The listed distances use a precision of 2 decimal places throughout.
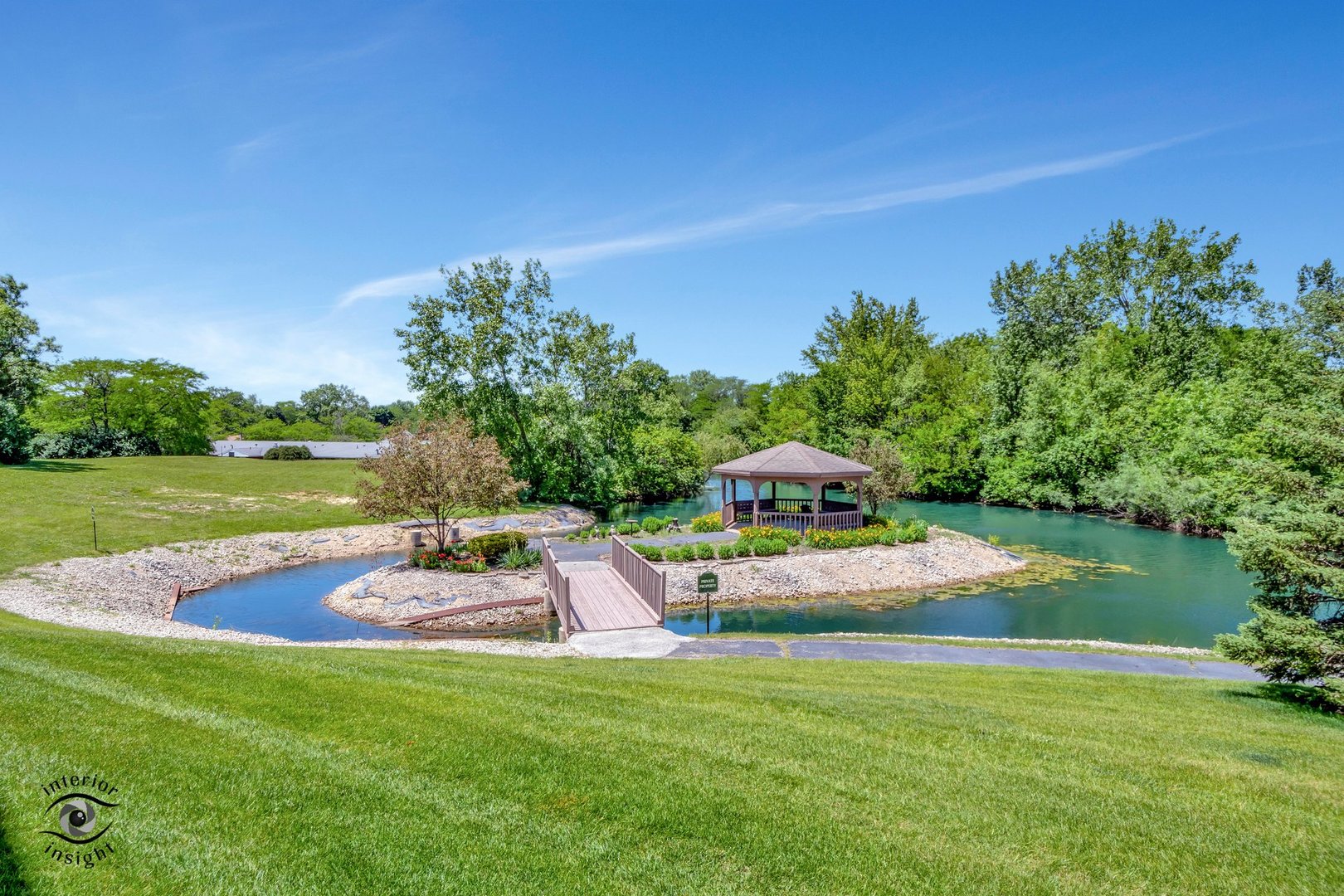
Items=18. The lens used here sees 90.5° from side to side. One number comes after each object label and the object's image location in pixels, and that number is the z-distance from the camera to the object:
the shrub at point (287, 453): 58.44
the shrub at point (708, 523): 26.02
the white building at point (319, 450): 65.69
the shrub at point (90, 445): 41.56
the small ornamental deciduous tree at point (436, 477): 20.22
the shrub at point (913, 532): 23.75
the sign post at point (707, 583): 15.40
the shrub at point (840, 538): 22.91
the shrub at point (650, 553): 20.94
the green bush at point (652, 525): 25.02
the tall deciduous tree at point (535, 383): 37.16
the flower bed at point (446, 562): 20.09
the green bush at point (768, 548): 21.58
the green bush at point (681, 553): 20.73
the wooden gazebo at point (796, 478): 24.55
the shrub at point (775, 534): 22.80
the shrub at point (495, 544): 21.64
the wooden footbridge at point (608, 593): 14.49
